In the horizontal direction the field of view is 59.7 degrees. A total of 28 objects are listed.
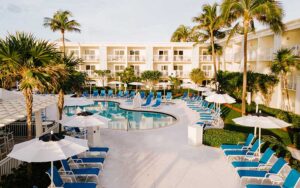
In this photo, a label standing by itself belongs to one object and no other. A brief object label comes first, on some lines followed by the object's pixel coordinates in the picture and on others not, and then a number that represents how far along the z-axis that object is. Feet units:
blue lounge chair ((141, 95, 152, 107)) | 79.51
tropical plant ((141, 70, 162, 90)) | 110.73
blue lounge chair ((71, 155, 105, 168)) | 29.78
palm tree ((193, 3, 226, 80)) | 89.44
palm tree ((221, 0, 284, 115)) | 48.26
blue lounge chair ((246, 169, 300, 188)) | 22.33
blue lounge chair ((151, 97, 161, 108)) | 78.00
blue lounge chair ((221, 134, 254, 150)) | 34.19
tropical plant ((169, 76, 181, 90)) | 110.10
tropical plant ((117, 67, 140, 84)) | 111.55
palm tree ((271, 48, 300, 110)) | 60.64
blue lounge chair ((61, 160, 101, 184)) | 26.50
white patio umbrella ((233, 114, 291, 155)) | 28.86
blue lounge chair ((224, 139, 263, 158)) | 32.09
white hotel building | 127.13
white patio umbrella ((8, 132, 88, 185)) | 19.83
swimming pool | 62.28
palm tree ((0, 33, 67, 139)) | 27.17
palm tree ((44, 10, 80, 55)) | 115.34
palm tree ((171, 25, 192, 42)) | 167.02
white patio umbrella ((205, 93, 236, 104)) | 46.07
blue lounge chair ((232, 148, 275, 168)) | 28.10
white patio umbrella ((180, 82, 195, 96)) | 86.52
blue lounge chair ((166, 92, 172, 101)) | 91.08
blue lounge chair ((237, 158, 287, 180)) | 25.52
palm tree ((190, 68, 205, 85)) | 115.44
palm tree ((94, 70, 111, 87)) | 117.50
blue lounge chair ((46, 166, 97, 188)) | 23.65
